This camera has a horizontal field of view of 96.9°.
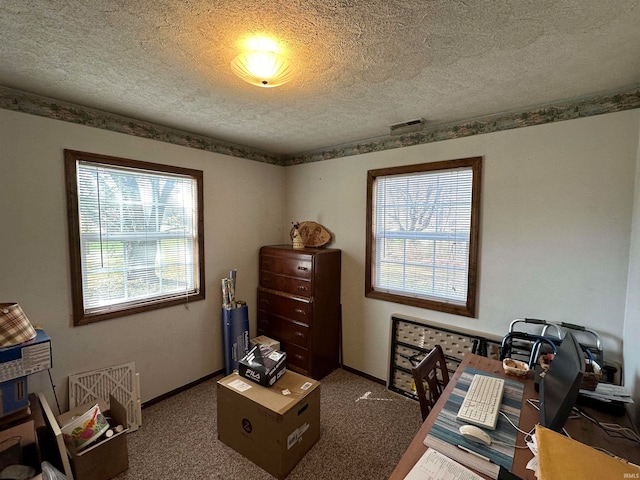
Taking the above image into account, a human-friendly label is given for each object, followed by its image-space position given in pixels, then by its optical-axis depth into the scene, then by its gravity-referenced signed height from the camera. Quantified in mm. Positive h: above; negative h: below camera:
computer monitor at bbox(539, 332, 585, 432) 1006 -636
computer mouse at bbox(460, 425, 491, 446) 1120 -843
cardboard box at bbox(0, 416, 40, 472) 1394 -1154
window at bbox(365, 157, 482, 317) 2410 -103
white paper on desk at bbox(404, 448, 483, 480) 974 -870
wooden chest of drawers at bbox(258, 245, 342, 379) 2906 -894
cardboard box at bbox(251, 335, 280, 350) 3061 -1317
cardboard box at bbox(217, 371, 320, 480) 1797 -1322
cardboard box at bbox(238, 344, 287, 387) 2012 -1046
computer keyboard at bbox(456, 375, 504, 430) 1232 -852
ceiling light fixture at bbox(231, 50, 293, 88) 1341 +752
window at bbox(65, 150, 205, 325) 2148 -119
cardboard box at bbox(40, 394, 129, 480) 1621 -1427
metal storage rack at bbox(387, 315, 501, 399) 2312 -1072
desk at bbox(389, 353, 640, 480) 1028 -882
